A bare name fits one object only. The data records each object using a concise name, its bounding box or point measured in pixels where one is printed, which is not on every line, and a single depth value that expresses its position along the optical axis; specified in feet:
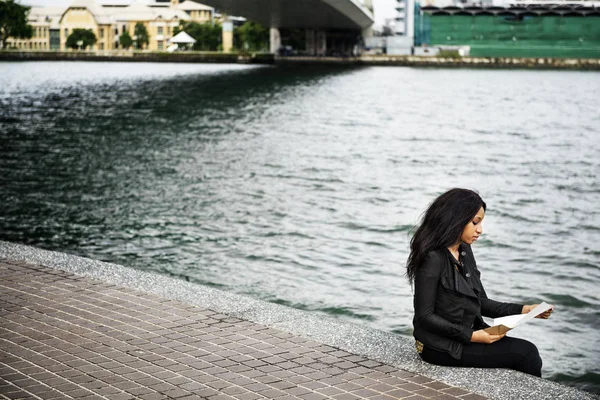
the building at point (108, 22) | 503.20
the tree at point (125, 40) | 449.48
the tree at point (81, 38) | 446.19
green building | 334.24
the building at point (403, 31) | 342.44
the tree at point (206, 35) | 407.03
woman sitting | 14.98
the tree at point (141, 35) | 451.94
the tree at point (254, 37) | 347.50
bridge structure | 157.08
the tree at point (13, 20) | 328.90
